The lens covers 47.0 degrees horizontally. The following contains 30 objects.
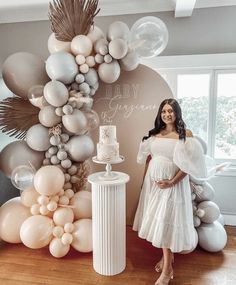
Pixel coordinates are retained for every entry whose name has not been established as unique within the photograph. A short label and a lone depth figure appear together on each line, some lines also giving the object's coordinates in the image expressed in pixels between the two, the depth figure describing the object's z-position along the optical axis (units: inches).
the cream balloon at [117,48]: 85.9
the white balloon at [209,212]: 95.0
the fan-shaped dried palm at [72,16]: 89.3
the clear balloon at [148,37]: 89.8
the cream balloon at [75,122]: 86.4
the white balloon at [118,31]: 88.5
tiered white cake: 78.0
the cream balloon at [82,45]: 87.4
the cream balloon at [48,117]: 88.0
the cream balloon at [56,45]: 92.0
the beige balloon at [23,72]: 91.9
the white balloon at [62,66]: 85.6
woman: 76.5
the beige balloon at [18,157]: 92.7
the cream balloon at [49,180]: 87.3
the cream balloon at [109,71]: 89.2
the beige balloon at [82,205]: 93.0
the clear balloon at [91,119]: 92.0
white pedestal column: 79.5
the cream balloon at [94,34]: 91.1
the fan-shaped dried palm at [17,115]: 95.5
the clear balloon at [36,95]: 90.0
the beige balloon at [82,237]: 89.2
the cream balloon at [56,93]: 85.0
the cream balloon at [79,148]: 90.2
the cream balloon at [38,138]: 90.1
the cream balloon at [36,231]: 87.4
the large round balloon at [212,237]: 94.4
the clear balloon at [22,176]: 89.4
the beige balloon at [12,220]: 93.4
